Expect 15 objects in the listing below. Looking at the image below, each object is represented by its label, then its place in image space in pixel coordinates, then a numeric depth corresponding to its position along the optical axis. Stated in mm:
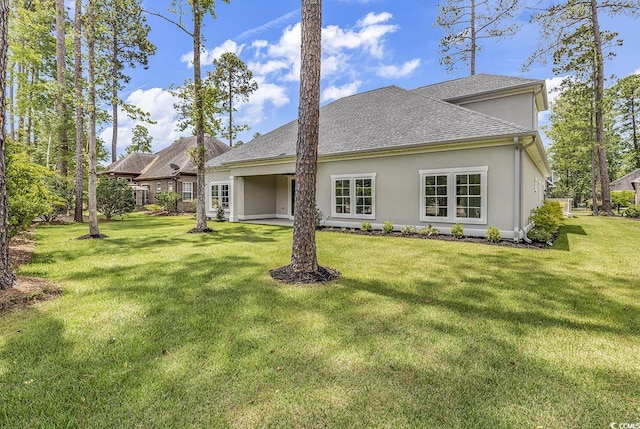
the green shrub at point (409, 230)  9966
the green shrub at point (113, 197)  15344
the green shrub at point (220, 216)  16056
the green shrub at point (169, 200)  20438
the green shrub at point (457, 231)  9156
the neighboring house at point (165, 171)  22250
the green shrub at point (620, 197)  23203
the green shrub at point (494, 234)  8500
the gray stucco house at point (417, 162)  8844
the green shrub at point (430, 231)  9622
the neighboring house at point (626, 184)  29234
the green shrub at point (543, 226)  8406
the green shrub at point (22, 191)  5438
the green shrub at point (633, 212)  16253
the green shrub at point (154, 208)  21656
